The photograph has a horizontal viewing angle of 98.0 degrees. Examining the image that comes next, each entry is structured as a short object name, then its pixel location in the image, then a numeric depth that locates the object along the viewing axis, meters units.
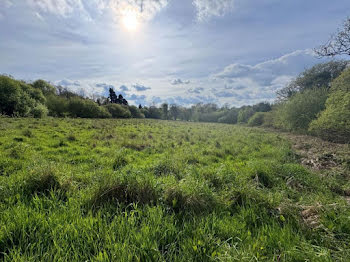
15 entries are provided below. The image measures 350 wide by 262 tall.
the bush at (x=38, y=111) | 27.95
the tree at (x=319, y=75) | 28.11
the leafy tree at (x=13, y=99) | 25.67
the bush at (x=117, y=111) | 56.56
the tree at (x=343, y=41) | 11.59
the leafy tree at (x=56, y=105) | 39.92
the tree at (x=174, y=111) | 105.12
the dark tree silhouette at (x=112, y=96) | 86.32
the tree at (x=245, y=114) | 72.56
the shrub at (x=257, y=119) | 50.63
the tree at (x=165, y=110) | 95.19
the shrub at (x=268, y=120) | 40.35
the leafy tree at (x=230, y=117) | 85.81
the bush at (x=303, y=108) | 19.67
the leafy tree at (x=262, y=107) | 72.57
